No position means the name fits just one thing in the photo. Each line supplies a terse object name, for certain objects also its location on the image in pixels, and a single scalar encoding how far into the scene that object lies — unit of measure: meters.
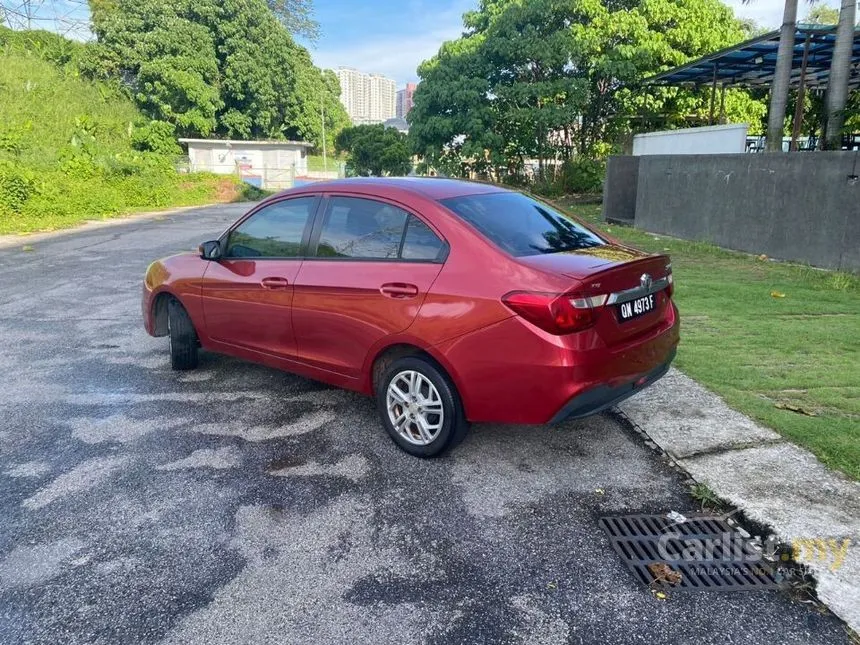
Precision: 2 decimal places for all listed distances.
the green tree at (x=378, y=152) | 47.53
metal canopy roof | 13.99
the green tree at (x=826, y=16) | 37.59
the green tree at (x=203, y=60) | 36.31
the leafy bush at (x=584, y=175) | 25.00
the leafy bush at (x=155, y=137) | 34.06
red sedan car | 3.25
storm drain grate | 2.67
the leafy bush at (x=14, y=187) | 17.77
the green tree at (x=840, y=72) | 11.17
